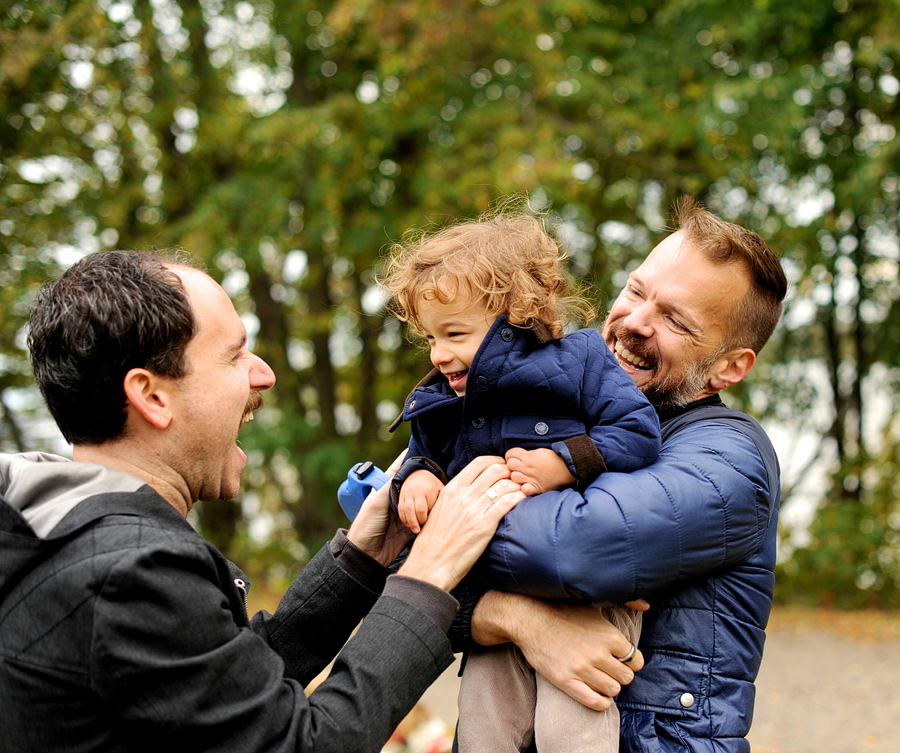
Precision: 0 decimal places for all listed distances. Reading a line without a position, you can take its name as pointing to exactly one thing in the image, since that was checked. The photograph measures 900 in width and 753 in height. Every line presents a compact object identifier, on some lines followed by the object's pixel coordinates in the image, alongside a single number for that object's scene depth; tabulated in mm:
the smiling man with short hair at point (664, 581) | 1742
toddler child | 1874
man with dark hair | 1450
